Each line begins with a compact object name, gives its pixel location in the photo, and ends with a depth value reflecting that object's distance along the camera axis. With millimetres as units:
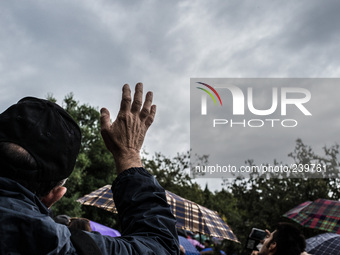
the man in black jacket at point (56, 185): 928
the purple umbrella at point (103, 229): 6080
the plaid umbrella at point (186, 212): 4969
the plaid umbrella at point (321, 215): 6750
